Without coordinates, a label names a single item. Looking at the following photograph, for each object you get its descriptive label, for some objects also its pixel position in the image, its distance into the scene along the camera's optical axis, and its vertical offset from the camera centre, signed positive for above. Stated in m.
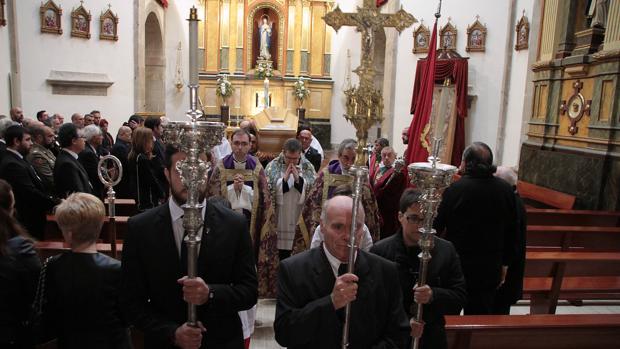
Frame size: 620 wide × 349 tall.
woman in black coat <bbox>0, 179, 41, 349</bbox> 2.09 -0.81
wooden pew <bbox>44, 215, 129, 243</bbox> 4.73 -1.34
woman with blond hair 2.21 -0.86
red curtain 10.30 +0.64
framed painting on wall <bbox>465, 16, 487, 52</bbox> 10.51 +1.73
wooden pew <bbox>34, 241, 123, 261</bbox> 3.60 -1.15
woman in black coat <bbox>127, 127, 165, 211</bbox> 4.96 -0.73
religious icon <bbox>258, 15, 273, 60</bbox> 19.28 +2.75
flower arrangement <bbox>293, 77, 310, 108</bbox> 18.66 +0.64
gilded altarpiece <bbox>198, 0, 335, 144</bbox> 19.02 +2.15
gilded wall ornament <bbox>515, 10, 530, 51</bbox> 9.15 +1.62
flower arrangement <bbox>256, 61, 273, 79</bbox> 18.95 +1.42
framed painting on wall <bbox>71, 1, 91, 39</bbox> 10.68 +1.70
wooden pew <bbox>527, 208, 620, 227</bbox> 5.79 -1.18
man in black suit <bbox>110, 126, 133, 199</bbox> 5.87 -0.70
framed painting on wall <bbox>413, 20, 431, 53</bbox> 11.75 +1.83
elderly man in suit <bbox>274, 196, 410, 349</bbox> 1.86 -0.75
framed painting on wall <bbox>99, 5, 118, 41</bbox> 11.36 +1.76
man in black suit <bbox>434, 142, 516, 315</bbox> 3.28 -0.72
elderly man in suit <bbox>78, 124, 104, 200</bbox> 5.25 -0.72
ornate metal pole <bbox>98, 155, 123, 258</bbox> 3.58 -0.80
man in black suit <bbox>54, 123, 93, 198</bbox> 4.28 -0.60
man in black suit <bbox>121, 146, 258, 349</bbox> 1.97 -0.70
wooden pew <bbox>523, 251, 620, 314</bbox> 4.14 -1.47
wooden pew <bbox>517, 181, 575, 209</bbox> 6.77 -1.17
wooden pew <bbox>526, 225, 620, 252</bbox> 5.10 -1.28
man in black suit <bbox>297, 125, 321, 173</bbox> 6.78 -0.58
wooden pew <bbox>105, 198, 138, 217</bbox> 5.40 -1.20
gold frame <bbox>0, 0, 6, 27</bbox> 8.59 +1.42
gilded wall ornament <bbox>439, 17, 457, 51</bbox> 11.08 +1.79
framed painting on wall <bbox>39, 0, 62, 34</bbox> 10.01 +1.67
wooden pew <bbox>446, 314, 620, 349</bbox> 2.80 -1.27
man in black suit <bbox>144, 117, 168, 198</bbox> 5.06 -0.61
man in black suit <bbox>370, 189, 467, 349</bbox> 2.35 -0.80
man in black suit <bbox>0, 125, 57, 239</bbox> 4.08 -0.74
